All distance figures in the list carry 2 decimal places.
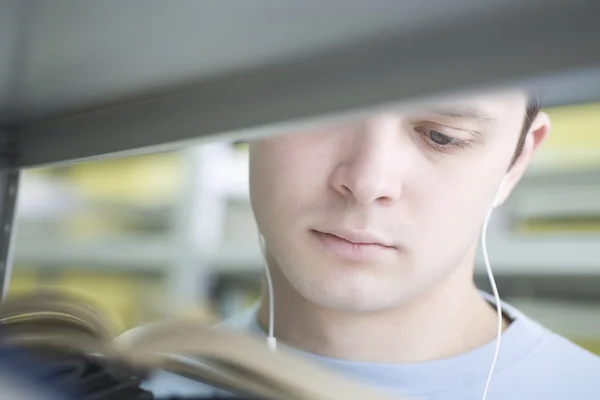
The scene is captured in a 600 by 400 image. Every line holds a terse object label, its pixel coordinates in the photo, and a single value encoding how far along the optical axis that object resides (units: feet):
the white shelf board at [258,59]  2.38
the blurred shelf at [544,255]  5.16
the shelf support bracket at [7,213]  3.22
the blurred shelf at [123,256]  7.01
